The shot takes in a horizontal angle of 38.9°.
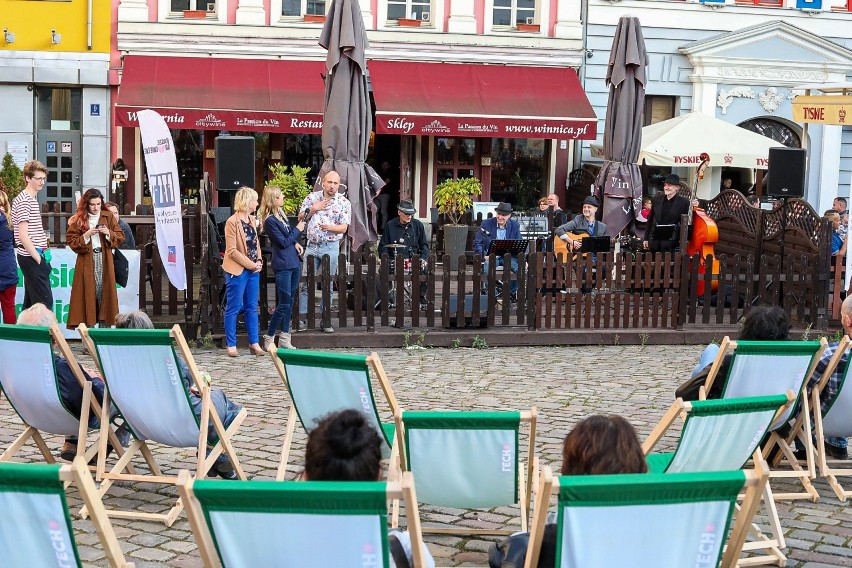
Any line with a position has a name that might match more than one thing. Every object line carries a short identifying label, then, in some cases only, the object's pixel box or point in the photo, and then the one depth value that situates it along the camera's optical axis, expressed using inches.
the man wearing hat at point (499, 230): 599.8
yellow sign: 577.6
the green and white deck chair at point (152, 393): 246.1
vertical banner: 433.1
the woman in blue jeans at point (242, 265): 443.5
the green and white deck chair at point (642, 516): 142.4
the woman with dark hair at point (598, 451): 154.9
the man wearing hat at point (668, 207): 617.6
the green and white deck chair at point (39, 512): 144.2
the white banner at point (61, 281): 471.5
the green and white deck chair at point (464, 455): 206.4
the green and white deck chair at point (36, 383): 250.8
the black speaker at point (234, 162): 520.1
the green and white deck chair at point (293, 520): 137.3
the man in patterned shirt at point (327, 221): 506.9
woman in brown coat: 445.1
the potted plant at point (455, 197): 786.8
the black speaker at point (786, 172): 570.9
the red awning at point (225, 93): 868.6
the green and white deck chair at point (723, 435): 209.6
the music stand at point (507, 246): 531.7
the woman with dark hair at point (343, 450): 151.3
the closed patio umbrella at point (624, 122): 665.6
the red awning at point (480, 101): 901.8
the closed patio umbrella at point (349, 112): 556.4
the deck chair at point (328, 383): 237.8
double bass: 585.0
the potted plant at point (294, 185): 738.2
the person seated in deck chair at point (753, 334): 267.7
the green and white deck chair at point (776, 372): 257.3
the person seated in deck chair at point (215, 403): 262.4
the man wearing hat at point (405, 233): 561.9
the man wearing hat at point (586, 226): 588.4
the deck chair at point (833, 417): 271.9
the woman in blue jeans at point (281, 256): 451.8
